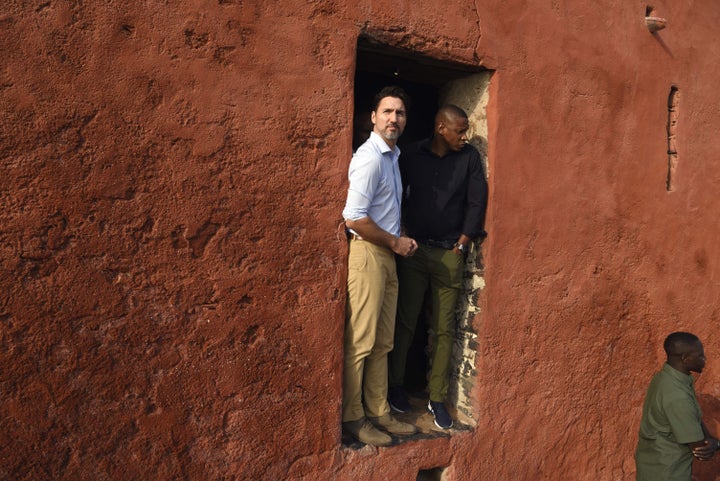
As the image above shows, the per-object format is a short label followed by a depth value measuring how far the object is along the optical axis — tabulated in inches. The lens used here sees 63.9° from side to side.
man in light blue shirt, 106.0
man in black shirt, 122.7
